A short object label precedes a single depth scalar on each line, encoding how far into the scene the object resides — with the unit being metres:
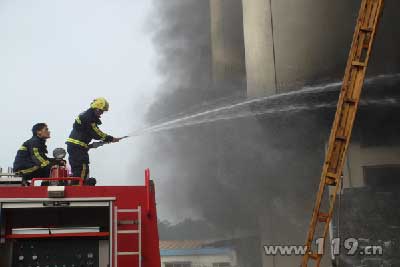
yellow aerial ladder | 8.05
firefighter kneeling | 5.89
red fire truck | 4.20
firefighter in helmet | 6.19
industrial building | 12.84
